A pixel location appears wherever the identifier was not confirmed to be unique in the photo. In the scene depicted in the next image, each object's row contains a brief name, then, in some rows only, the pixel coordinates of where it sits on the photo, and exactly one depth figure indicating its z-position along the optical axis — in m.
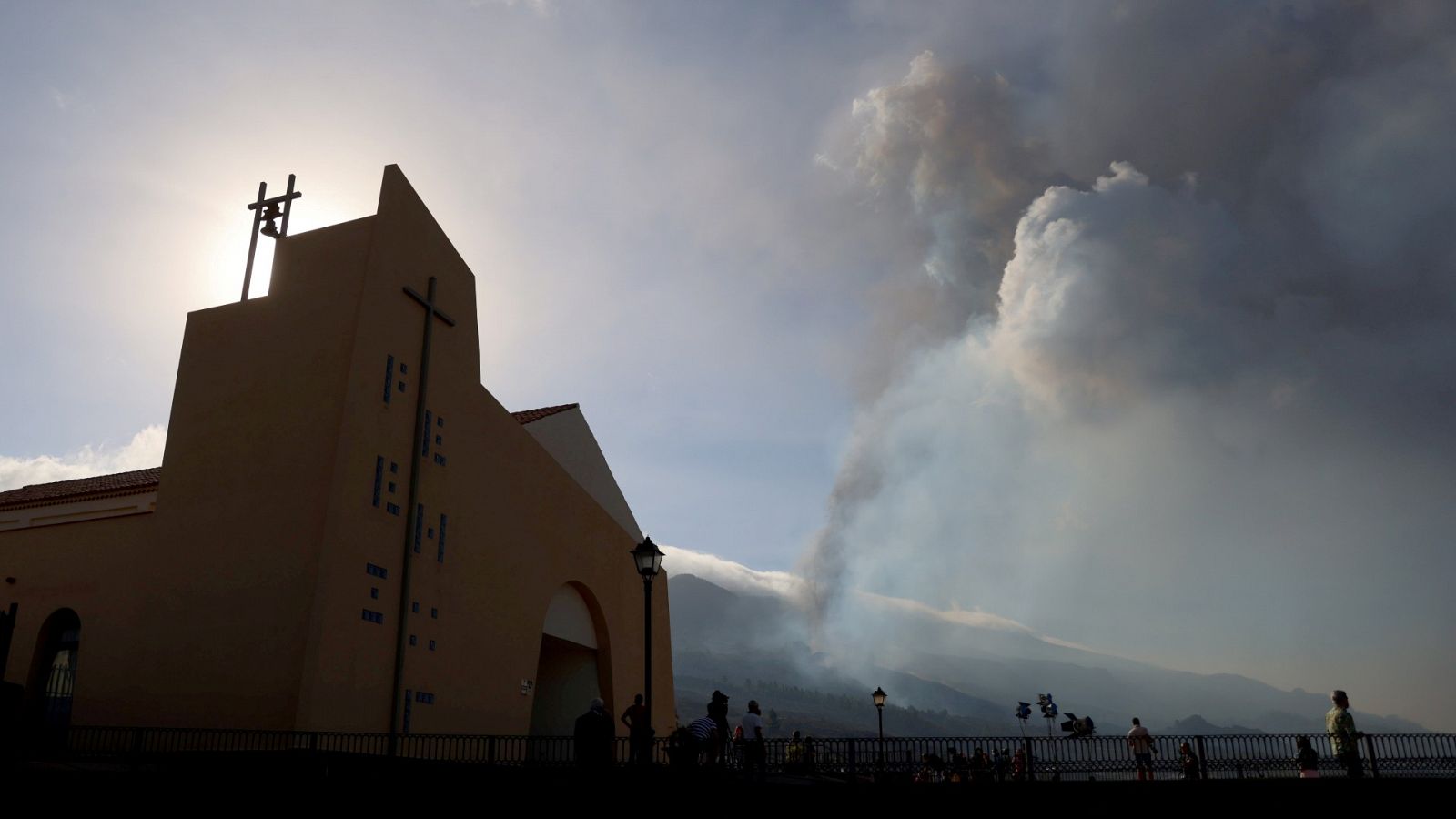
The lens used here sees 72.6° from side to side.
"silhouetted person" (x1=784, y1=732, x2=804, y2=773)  18.64
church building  18.58
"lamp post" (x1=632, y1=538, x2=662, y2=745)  17.86
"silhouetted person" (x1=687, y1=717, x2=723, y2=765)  15.81
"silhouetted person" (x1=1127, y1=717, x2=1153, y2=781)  17.61
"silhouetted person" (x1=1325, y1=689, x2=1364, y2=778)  16.09
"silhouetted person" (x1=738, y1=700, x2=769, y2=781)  16.62
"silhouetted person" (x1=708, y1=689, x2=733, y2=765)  18.12
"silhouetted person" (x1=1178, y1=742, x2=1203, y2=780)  17.17
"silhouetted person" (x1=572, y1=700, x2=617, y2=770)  15.51
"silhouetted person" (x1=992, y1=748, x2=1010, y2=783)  17.66
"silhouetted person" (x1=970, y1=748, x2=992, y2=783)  19.42
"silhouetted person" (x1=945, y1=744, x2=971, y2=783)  19.29
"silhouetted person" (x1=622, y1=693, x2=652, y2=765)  16.36
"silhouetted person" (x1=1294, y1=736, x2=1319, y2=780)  16.75
